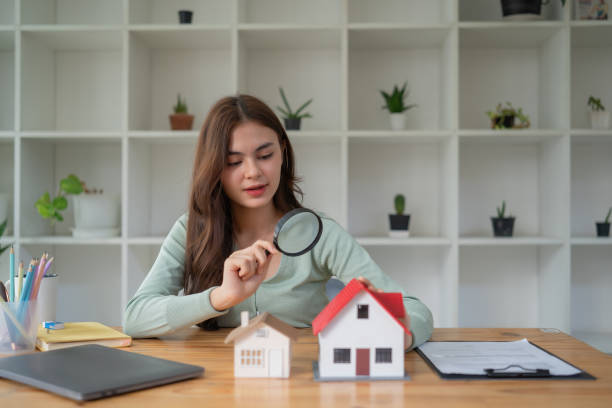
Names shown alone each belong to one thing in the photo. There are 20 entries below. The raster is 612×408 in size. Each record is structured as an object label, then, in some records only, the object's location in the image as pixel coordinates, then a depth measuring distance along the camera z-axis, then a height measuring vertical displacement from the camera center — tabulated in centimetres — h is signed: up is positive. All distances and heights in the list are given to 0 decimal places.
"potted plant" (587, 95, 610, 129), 258 +43
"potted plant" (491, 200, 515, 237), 262 -8
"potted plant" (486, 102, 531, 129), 260 +43
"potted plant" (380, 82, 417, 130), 263 +48
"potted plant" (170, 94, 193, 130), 265 +42
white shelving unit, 275 +33
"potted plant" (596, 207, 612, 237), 260 -10
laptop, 83 -27
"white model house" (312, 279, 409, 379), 90 -22
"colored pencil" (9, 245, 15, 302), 113 -15
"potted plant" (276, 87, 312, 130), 259 +43
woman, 144 -9
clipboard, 92 -28
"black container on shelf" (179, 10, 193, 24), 257 +91
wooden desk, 81 -29
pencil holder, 109 -24
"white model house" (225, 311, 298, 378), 91 -24
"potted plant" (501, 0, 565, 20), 251 +93
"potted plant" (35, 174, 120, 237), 252 -1
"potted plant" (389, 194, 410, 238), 263 -7
